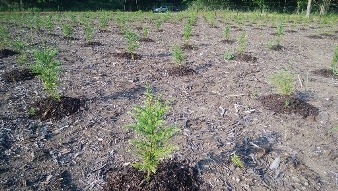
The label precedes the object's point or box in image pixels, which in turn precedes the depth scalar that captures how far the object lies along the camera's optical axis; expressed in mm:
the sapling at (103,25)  16322
